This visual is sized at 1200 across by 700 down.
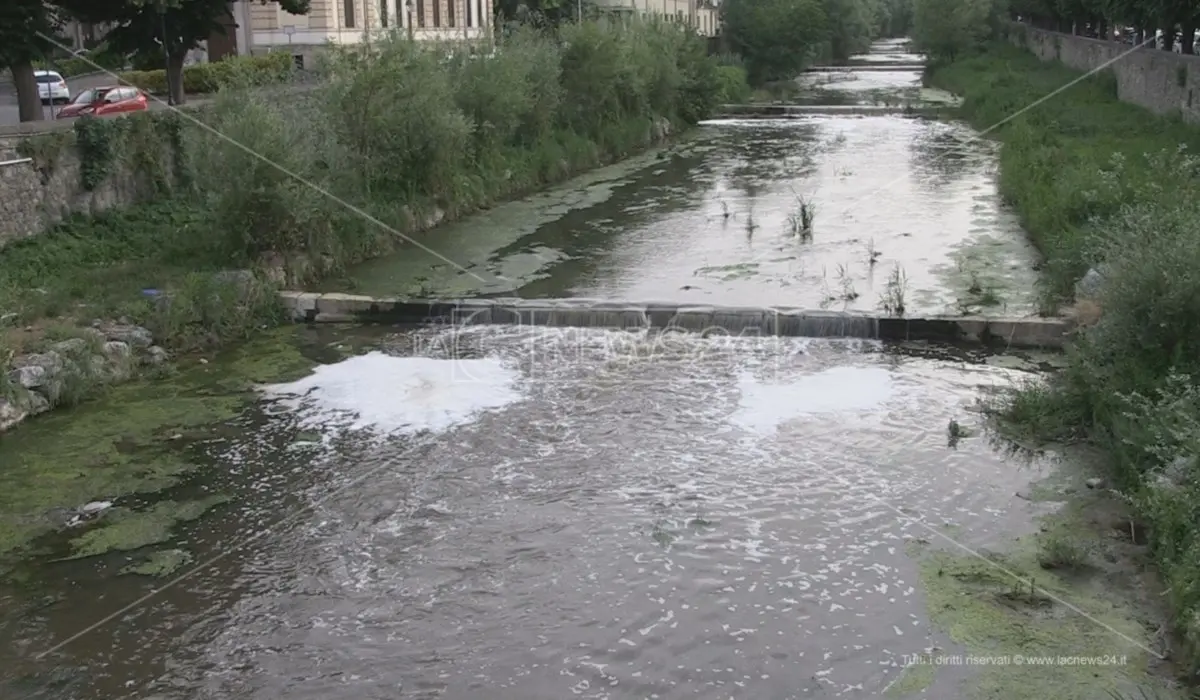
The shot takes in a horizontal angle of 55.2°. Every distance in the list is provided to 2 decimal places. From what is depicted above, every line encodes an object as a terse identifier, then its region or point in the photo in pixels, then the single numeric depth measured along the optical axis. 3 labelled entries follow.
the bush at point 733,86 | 45.69
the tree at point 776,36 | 56.53
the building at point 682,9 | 60.41
